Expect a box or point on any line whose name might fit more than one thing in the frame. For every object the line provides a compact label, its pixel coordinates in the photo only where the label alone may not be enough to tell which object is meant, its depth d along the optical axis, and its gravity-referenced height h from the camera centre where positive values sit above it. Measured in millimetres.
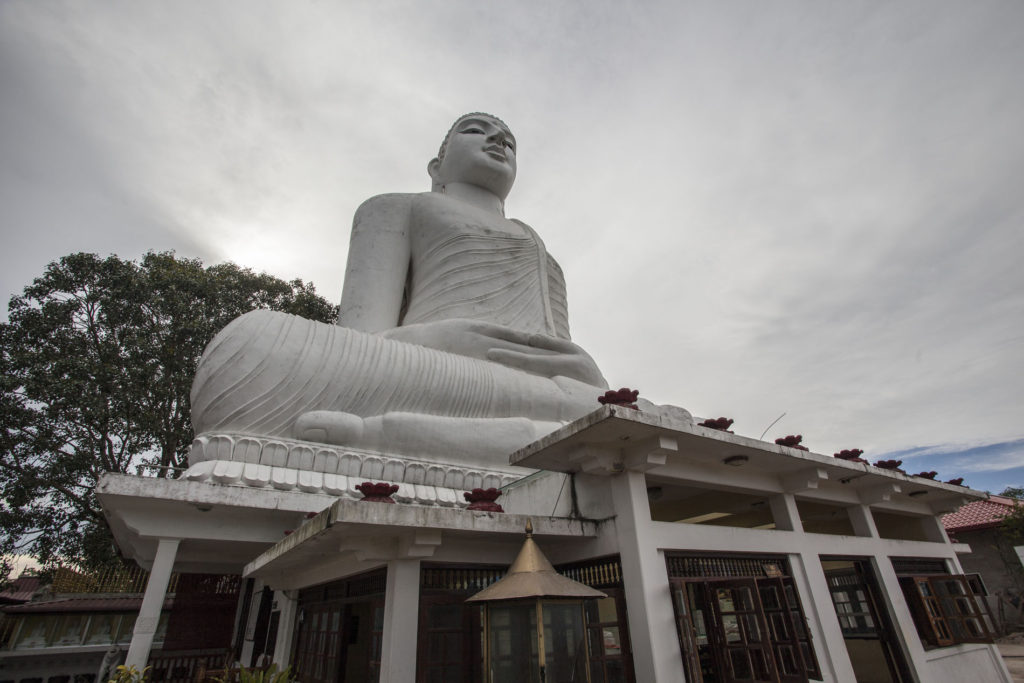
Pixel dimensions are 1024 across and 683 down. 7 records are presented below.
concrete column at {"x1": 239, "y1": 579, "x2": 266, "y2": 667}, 6793 +474
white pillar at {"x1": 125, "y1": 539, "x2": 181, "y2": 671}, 4555 +491
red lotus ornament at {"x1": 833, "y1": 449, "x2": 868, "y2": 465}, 5172 +1502
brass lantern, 3016 +139
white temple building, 3566 +681
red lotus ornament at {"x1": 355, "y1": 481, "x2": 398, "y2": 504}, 3650 +970
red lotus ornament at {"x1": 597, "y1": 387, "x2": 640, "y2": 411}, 3750 +1476
